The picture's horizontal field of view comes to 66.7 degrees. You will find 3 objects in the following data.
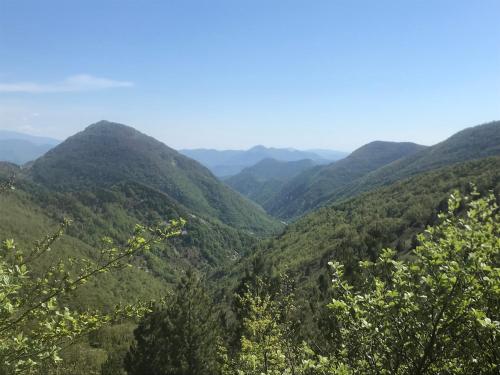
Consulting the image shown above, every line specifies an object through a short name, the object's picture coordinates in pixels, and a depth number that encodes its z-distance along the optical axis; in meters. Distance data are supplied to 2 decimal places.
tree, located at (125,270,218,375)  29.20
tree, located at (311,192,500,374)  6.63
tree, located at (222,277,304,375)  14.25
